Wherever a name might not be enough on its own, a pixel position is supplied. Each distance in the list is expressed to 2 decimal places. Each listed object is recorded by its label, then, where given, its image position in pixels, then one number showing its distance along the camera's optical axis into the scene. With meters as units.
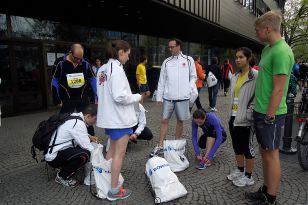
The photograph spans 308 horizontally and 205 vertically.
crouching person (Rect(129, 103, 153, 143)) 4.44
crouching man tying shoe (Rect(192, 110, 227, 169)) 4.05
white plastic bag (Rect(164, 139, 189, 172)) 3.98
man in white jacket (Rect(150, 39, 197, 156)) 4.52
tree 33.53
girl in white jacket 2.90
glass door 8.59
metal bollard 4.76
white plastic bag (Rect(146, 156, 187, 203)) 3.11
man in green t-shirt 2.61
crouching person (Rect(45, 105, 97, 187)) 3.50
